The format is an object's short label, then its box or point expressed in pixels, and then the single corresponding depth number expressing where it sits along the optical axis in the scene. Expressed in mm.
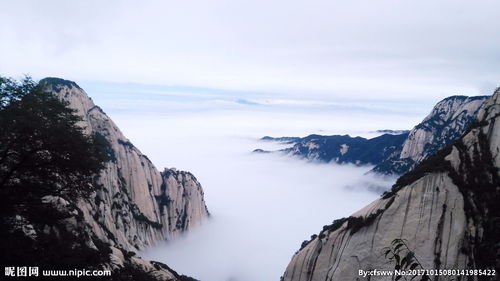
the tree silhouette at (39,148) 20891
